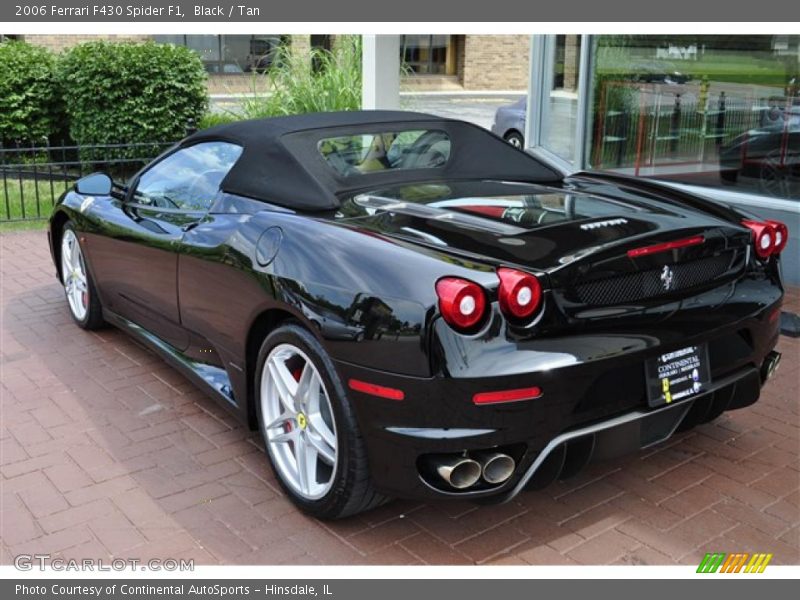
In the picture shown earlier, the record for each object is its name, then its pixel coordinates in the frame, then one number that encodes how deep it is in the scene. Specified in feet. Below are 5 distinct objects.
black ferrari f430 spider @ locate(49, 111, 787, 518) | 9.18
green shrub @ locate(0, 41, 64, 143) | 43.42
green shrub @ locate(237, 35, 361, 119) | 39.55
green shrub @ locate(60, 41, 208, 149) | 41.16
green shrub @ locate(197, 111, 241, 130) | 43.71
